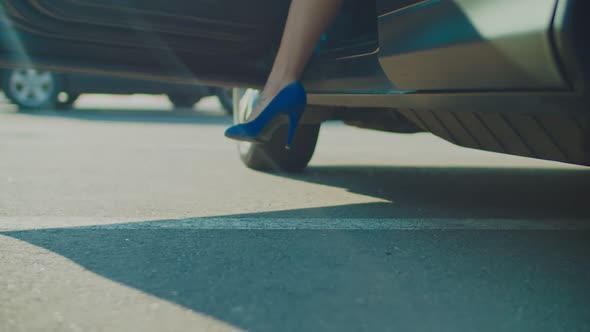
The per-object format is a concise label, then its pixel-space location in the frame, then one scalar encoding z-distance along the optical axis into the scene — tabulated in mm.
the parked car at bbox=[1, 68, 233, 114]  7922
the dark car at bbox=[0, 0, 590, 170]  1317
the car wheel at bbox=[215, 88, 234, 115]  8108
